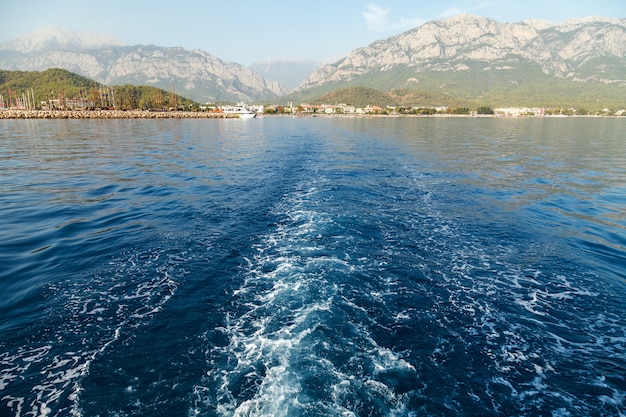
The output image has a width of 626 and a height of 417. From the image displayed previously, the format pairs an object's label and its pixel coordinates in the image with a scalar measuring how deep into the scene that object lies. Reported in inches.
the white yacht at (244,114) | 7657.5
